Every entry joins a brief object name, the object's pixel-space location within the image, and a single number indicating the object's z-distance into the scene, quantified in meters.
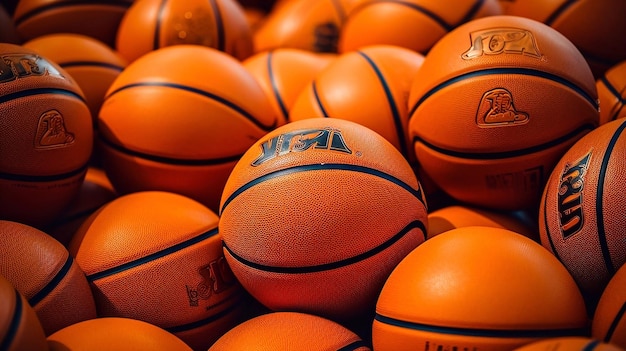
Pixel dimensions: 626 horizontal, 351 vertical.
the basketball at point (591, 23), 1.77
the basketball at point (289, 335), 1.24
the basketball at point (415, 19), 1.95
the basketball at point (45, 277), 1.26
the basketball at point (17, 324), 0.99
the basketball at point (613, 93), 1.66
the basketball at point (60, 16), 2.13
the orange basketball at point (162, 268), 1.40
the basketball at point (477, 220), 1.58
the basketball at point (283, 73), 1.99
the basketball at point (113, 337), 1.13
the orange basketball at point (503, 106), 1.42
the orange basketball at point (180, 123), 1.63
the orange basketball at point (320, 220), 1.27
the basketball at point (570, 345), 0.93
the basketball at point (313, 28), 2.50
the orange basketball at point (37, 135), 1.43
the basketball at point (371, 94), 1.68
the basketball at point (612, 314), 1.07
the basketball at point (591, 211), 1.26
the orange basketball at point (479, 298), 1.08
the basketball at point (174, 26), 2.06
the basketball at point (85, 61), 1.85
